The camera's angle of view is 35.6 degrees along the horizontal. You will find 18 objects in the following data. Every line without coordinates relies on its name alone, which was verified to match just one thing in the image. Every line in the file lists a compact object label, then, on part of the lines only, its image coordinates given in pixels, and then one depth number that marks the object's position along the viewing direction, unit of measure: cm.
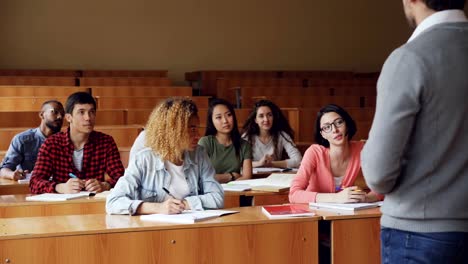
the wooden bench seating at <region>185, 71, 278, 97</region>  1076
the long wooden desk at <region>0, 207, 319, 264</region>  286
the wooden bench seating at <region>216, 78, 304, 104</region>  997
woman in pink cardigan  380
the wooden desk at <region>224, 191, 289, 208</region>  421
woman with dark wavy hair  606
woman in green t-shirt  529
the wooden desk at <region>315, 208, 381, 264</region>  325
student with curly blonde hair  340
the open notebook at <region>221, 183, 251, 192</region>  428
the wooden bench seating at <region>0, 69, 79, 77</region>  1057
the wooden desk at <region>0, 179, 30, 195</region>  469
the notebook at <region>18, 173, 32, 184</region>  481
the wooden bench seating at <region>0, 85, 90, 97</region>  836
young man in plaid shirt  431
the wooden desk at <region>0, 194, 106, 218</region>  382
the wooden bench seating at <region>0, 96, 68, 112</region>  787
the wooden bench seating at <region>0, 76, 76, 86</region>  945
